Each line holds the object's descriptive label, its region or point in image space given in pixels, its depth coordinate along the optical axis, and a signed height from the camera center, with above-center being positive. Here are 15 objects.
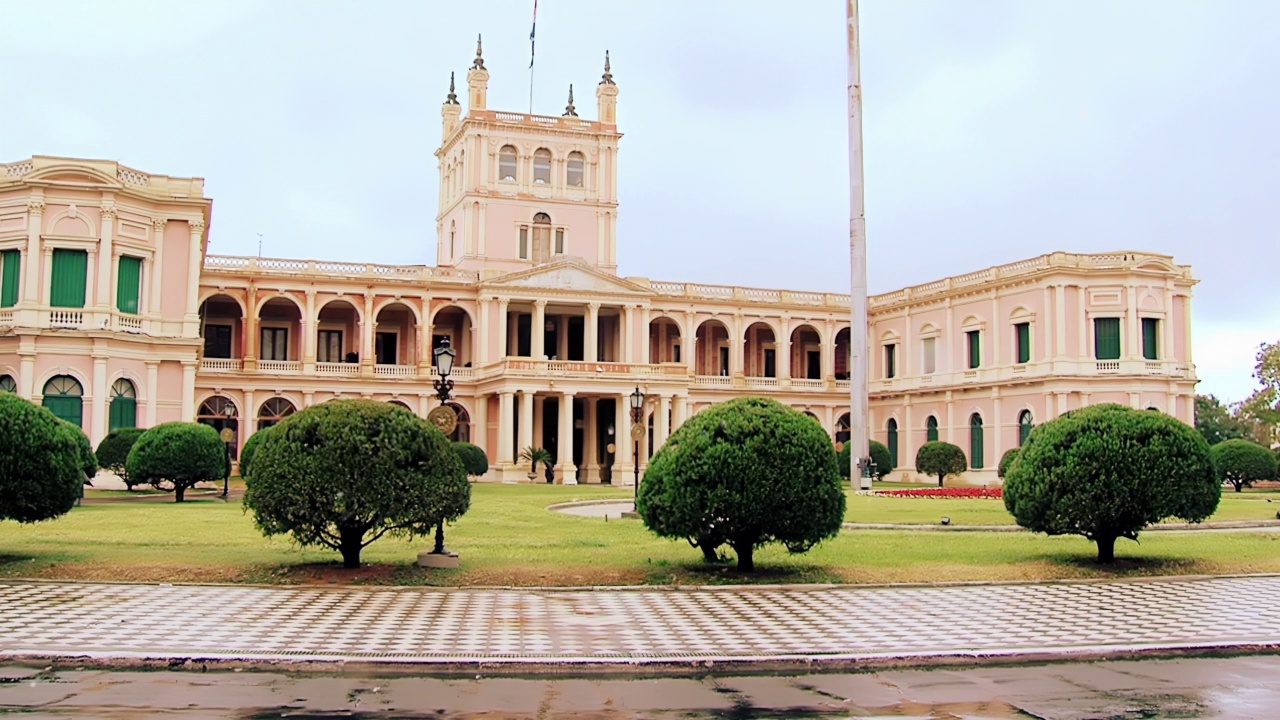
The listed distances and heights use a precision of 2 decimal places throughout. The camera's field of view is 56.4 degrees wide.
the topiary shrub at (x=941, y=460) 44.34 -0.08
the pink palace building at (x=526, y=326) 35.62 +5.35
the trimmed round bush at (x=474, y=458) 40.82 -0.07
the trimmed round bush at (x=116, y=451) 31.52 +0.09
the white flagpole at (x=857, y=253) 32.12 +5.61
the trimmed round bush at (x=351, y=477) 13.77 -0.25
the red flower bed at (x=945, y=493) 33.94 -1.01
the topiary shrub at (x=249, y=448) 25.46 +0.18
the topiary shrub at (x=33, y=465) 14.86 -0.13
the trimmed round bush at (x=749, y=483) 14.16 -0.32
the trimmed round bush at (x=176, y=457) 27.97 -0.05
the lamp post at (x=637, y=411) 25.89 +1.00
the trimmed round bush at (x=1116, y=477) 15.38 -0.24
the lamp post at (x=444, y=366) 17.19 +1.30
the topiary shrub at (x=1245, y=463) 38.78 -0.12
